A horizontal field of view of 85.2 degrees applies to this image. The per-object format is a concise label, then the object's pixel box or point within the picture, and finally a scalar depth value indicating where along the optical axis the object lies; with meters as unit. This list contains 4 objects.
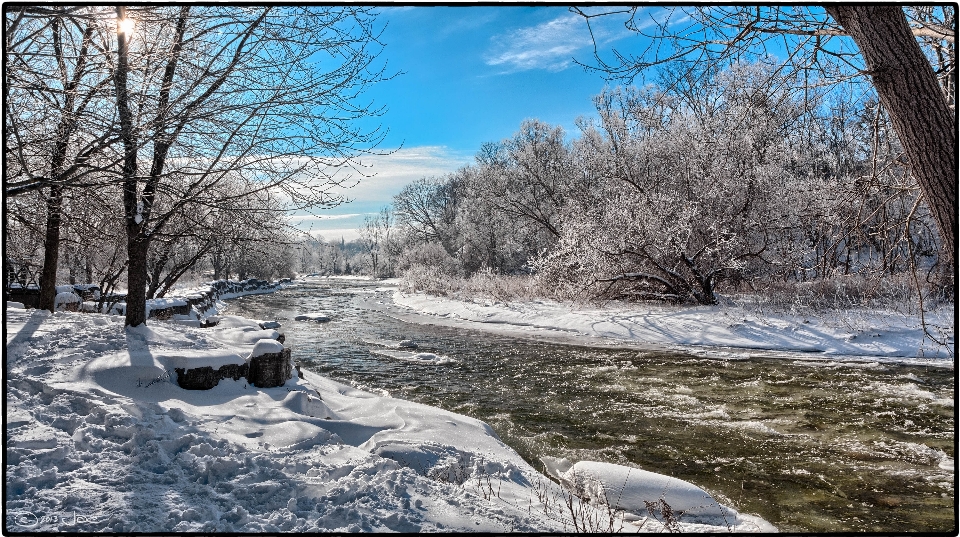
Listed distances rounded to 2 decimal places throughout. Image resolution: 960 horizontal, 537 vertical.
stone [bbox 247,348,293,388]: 5.83
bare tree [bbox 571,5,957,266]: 2.76
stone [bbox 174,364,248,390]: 5.05
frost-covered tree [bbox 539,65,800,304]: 17.25
